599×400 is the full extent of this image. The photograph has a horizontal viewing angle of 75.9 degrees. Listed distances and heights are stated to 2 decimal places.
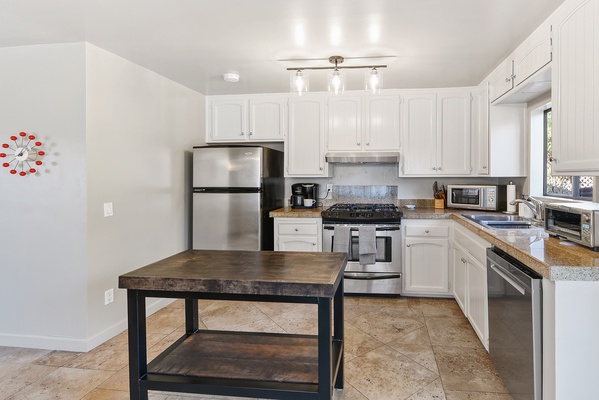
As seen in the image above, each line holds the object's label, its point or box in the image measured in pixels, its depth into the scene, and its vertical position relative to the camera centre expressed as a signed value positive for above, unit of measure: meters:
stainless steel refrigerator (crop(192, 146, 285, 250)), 4.00 -0.05
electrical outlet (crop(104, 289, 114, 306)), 3.05 -0.83
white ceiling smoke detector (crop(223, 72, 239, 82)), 3.67 +1.12
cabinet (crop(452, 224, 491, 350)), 2.69 -0.71
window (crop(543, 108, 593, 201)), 2.83 +0.05
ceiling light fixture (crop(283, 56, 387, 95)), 2.97 +0.88
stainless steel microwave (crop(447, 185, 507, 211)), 3.91 -0.07
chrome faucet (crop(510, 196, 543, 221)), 2.97 -0.13
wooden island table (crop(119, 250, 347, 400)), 1.70 -0.73
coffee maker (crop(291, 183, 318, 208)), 4.57 -0.04
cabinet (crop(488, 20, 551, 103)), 2.44 +0.91
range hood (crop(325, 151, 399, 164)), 4.29 +0.38
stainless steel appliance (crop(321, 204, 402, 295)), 3.98 -0.57
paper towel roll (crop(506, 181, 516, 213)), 3.78 -0.02
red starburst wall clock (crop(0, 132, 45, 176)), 2.91 +0.30
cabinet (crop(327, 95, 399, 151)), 4.37 +0.78
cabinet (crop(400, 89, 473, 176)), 4.23 +0.64
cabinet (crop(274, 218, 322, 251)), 4.12 -0.46
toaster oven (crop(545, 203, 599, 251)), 1.84 -0.17
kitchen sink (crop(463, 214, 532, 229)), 2.95 -0.26
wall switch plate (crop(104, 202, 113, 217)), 3.03 -0.13
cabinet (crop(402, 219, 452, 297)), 3.96 -0.69
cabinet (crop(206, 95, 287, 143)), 4.55 +0.89
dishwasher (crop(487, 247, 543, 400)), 1.74 -0.69
